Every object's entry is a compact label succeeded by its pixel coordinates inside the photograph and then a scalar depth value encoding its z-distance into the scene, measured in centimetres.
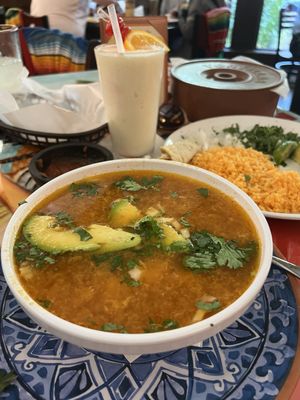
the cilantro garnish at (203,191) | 28
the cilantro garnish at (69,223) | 24
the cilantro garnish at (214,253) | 22
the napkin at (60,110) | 43
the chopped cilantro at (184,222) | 25
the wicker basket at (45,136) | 40
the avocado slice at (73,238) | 23
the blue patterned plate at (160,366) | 20
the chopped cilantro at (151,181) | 29
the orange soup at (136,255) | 20
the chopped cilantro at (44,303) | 20
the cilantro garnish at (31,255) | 22
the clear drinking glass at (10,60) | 53
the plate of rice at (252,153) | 35
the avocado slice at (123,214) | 25
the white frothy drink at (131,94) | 38
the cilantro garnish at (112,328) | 18
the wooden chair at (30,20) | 102
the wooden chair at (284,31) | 196
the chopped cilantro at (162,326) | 19
